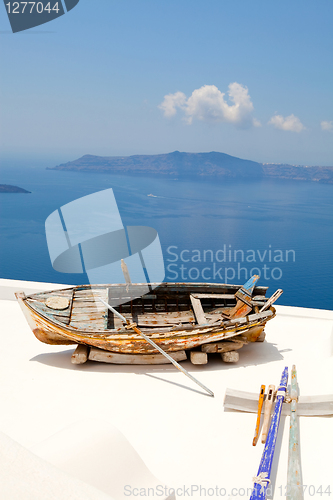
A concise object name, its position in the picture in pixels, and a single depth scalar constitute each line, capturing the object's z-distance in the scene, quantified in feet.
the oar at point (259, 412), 10.24
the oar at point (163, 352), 12.47
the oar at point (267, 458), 7.98
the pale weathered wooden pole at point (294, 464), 7.94
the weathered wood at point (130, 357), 14.02
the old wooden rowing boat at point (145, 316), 13.61
